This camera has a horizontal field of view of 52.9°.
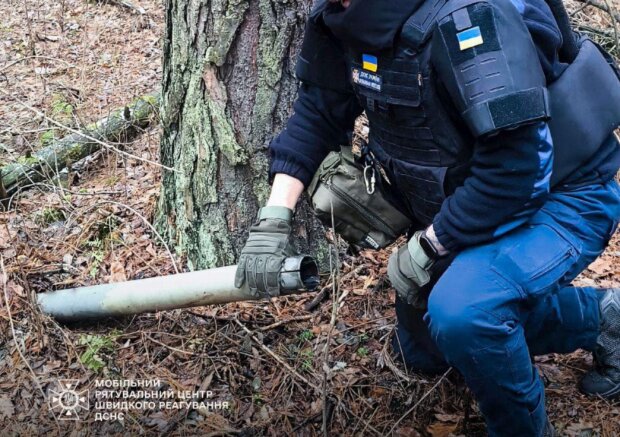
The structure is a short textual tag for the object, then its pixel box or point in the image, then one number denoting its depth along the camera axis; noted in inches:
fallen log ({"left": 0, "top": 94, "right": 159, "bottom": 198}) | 161.3
